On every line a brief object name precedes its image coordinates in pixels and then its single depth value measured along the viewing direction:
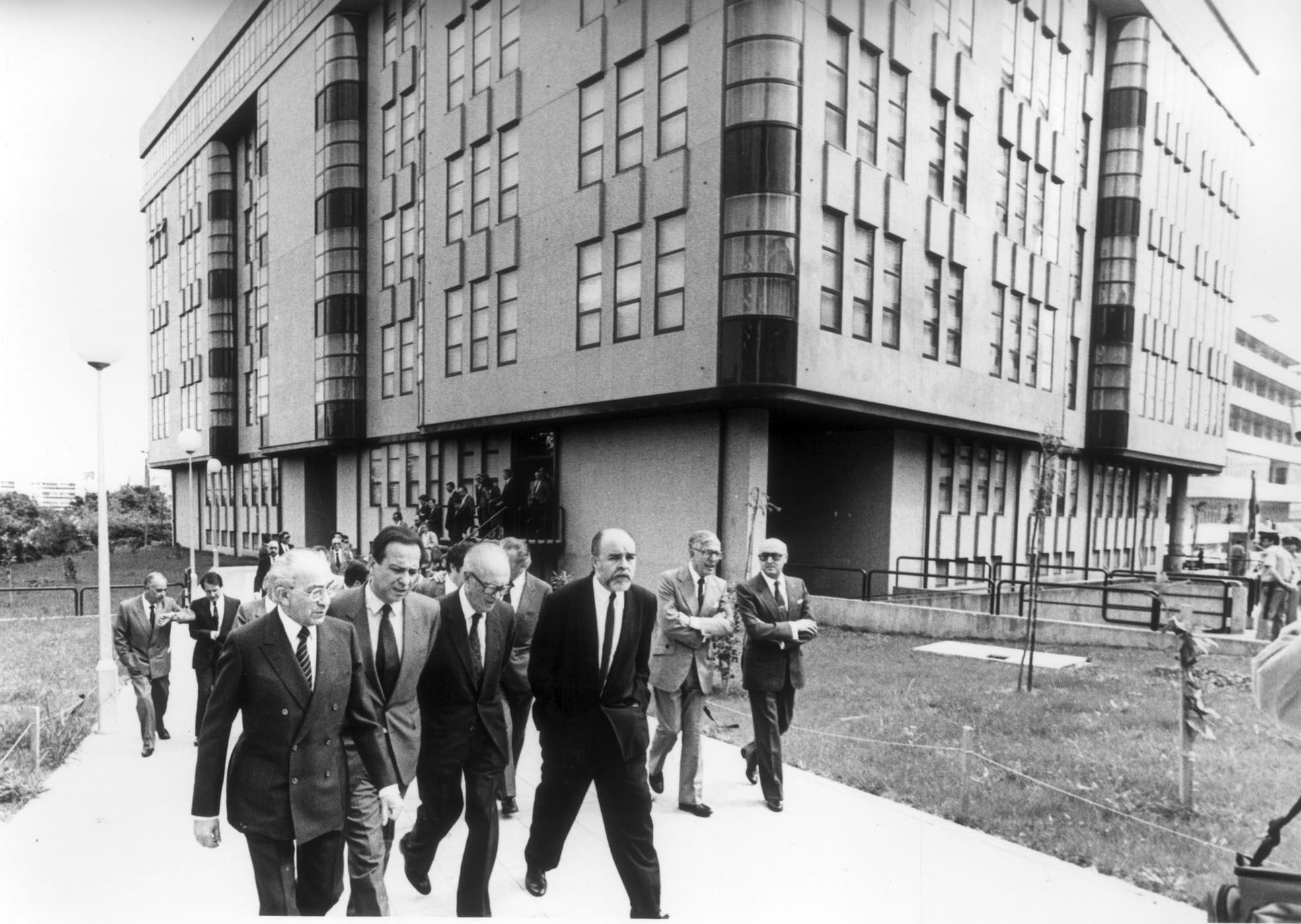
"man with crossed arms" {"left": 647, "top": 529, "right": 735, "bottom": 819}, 4.96
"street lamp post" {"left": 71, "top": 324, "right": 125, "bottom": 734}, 5.46
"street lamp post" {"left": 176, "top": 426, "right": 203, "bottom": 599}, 11.93
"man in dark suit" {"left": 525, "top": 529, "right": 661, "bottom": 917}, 3.54
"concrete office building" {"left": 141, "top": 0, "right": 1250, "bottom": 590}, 9.85
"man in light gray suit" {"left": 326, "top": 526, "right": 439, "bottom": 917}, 3.46
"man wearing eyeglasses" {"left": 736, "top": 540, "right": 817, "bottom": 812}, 4.99
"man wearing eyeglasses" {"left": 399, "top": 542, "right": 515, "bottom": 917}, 3.58
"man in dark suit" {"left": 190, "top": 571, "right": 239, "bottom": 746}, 6.29
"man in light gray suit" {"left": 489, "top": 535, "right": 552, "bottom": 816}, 4.75
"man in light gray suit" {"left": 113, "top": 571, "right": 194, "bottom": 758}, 6.46
